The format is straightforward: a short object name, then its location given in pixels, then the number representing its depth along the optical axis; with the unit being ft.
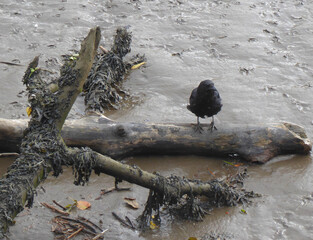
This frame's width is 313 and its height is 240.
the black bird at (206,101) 19.69
